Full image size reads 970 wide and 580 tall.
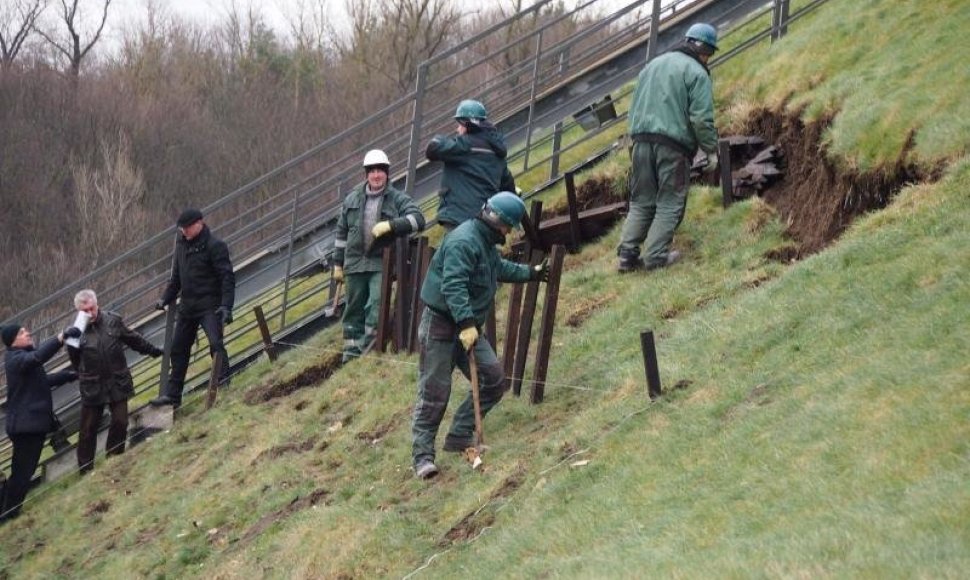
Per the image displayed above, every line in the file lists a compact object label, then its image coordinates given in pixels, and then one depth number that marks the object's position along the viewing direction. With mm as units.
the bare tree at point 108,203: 50344
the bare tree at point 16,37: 56688
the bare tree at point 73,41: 59312
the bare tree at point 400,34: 52938
